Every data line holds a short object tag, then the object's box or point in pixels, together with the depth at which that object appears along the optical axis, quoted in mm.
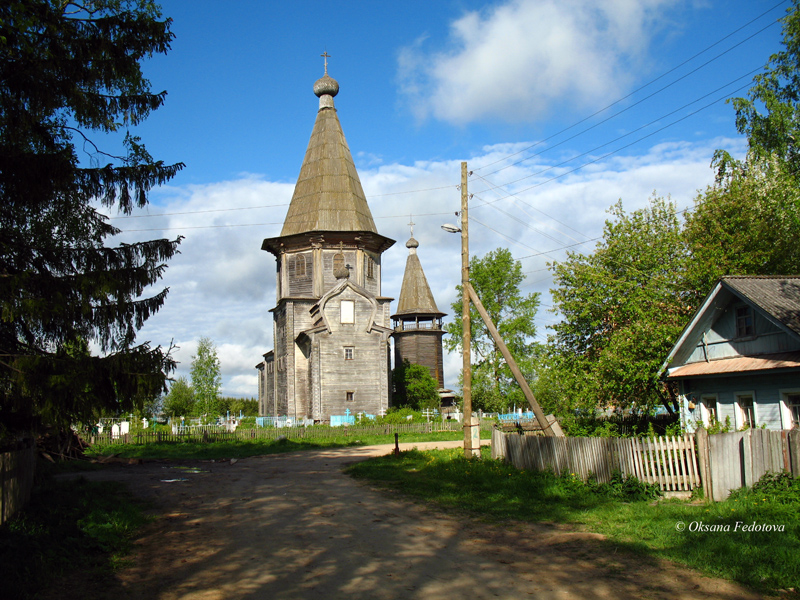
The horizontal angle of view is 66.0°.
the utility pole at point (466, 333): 18016
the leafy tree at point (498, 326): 47562
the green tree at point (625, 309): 19938
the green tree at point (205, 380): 51375
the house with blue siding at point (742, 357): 13922
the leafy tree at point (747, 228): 20844
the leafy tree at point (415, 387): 46906
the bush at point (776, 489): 9852
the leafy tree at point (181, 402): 53656
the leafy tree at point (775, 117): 23453
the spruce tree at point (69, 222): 8602
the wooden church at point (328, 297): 39531
